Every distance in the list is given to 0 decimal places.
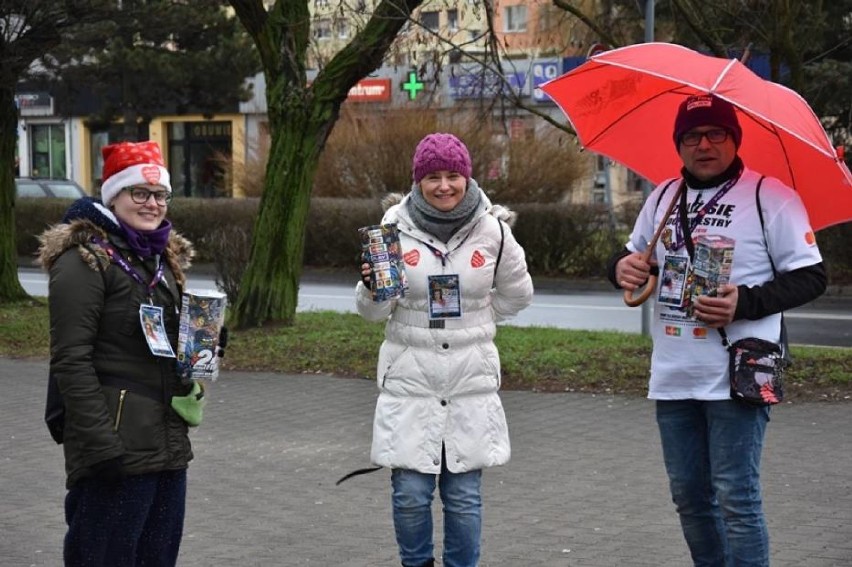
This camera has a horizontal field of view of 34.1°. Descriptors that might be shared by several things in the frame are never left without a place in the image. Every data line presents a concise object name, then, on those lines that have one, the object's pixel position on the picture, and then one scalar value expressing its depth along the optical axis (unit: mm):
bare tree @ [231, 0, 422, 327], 13031
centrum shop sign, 32281
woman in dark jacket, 4227
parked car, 31922
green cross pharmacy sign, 24484
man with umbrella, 4602
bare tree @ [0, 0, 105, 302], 15484
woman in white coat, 5160
